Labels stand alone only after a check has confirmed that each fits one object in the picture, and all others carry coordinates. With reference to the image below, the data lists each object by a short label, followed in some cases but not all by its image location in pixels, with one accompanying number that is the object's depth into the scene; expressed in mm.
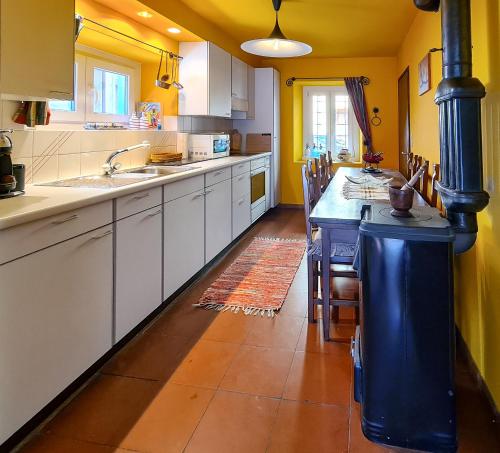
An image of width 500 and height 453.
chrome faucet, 2952
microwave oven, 4551
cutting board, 6289
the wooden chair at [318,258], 2475
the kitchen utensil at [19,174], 2007
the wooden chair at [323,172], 4066
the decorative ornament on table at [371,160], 4448
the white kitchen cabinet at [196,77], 4328
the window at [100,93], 3140
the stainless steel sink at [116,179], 2396
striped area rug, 3012
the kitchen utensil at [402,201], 1688
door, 4867
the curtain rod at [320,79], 6398
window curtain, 6398
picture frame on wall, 3375
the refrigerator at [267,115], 6180
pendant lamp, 3229
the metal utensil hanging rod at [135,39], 2956
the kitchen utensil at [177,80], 4269
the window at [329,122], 6738
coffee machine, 1881
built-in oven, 5228
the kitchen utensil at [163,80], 3907
